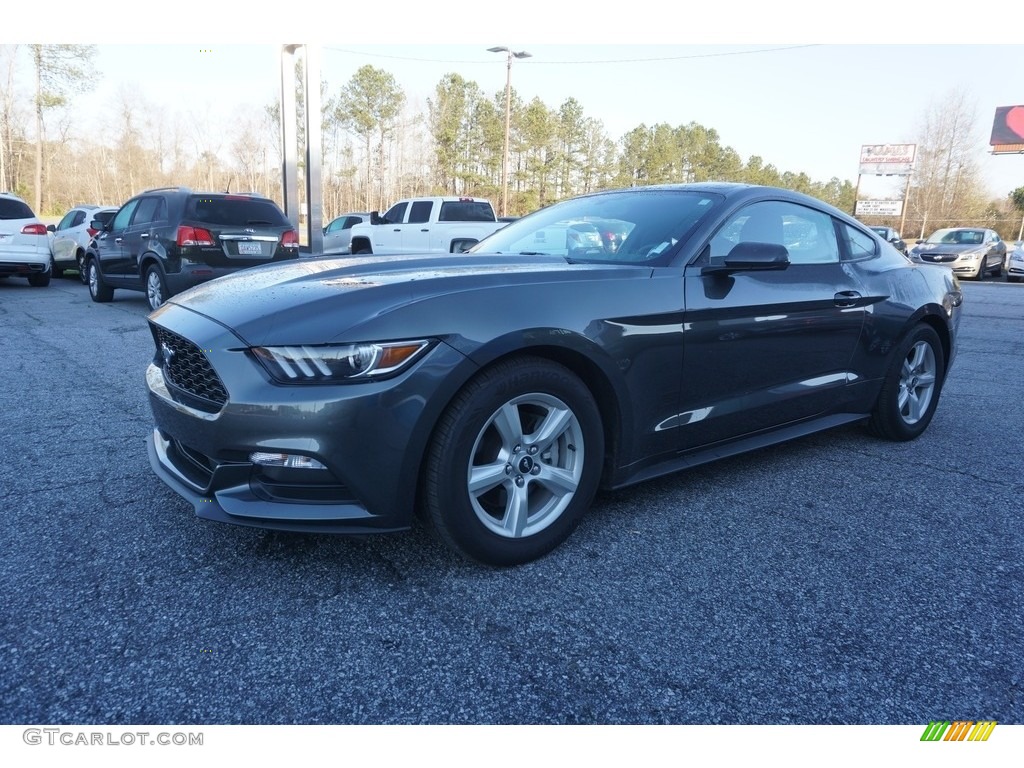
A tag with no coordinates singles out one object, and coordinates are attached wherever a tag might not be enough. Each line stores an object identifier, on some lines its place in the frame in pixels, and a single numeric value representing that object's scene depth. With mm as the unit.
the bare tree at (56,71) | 35594
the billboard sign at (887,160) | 56000
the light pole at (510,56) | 28031
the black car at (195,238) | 8695
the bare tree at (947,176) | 51531
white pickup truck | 16109
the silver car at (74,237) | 14000
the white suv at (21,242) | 11922
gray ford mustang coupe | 2197
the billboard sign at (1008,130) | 53781
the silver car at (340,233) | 23297
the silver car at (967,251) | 20672
